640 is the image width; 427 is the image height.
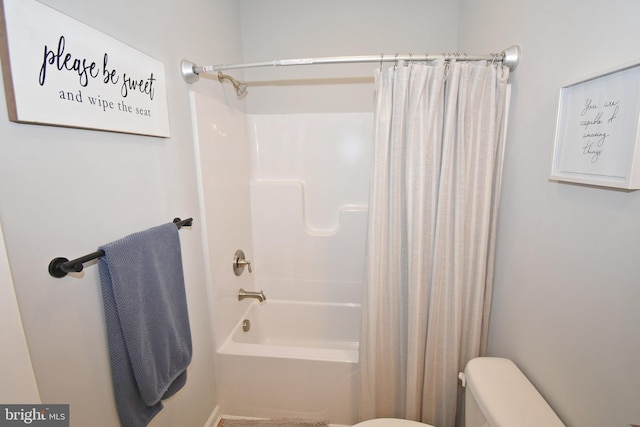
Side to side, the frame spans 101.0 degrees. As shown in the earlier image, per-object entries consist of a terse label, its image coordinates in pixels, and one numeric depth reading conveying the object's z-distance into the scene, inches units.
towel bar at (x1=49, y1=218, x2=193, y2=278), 28.2
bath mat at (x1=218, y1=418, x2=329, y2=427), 60.5
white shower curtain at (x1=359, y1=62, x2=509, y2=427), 45.8
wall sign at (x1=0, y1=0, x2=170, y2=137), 24.3
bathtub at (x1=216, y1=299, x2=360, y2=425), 57.6
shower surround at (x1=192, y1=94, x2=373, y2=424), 67.1
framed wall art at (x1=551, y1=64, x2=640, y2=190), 25.3
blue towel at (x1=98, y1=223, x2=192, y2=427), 33.6
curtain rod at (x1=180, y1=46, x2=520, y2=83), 44.4
